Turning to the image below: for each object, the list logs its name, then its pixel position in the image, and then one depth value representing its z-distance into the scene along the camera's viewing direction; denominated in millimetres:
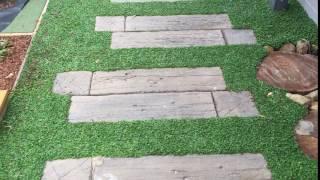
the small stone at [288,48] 3868
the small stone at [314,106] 3169
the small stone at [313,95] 3285
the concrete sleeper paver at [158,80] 3455
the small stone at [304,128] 2956
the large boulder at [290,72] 3424
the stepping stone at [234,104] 3170
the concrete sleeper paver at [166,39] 4086
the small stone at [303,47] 3863
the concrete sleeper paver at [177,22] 4398
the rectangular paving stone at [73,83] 3414
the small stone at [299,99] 3250
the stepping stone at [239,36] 4094
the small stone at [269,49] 3902
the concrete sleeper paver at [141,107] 3152
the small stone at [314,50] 3915
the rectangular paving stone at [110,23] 4371
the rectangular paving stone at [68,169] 2652
